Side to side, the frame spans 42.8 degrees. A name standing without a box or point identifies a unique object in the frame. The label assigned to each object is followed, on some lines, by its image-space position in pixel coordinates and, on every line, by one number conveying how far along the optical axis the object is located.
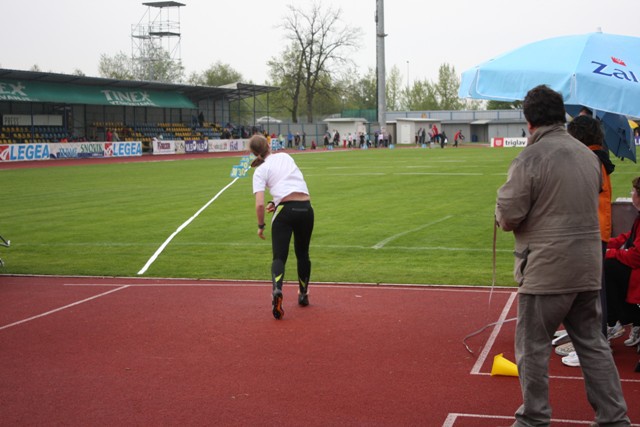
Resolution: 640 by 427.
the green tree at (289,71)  98.62
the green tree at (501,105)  110.61
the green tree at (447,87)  129.38
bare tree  97.06
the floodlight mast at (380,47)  66.75
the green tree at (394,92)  141.38
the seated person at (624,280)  6.62
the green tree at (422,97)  131.38
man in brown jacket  4.66
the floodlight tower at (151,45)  75.38
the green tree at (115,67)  115.81
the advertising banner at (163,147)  54.19
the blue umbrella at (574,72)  6.60
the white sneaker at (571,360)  6.56
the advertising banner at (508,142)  69.50
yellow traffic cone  6.33
